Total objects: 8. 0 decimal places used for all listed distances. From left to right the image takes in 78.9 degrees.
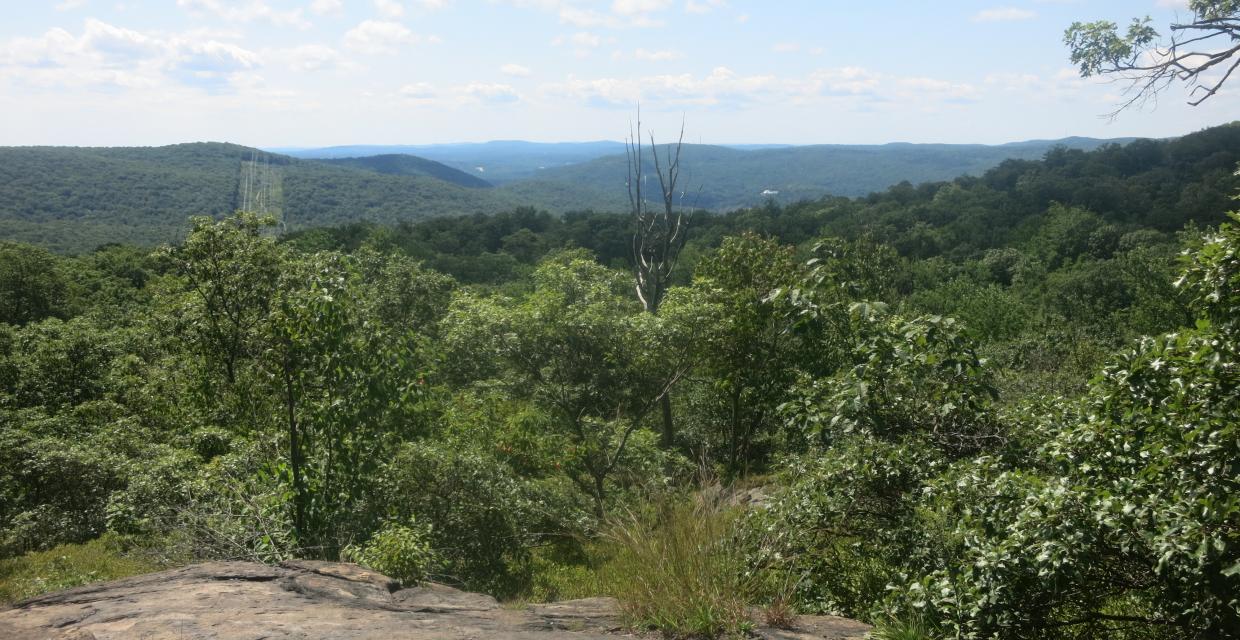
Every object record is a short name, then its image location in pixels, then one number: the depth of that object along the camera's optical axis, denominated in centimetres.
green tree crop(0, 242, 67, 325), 4066
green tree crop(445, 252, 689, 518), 1530
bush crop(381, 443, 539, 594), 1142
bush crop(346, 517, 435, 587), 736
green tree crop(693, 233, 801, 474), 1656
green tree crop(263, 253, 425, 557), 821
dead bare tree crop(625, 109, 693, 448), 2460
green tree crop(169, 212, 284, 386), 1454
